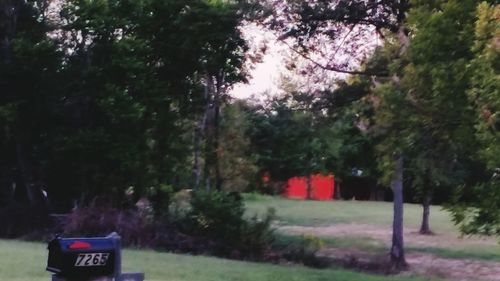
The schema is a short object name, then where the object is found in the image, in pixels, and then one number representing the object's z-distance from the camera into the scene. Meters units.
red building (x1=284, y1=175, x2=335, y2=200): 64.62
